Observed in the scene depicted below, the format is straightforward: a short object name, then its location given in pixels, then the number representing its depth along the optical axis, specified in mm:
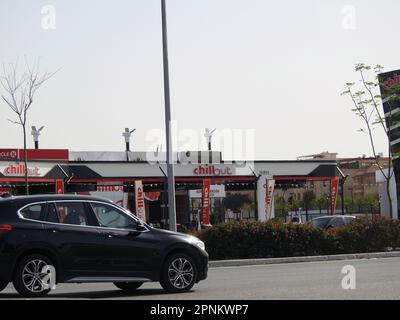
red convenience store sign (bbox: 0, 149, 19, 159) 56906
